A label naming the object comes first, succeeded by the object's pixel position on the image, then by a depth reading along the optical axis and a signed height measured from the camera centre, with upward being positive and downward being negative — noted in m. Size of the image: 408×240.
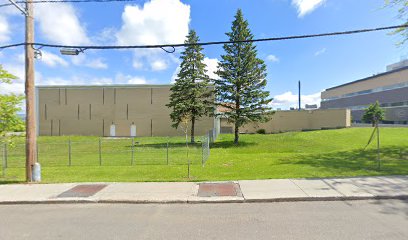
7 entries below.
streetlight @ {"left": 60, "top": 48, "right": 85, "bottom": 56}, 9.56 +2.31
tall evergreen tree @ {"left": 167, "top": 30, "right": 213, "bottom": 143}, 26.47 +3.14
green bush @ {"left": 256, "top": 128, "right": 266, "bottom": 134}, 40.72 -2.07
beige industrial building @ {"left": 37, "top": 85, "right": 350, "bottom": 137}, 42.47 +0.50
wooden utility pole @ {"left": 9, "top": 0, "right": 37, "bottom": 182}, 9.38 +1.01
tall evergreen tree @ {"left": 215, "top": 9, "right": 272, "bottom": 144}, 24.98 +3.53
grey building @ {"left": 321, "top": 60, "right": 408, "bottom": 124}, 54.84 +5.70
